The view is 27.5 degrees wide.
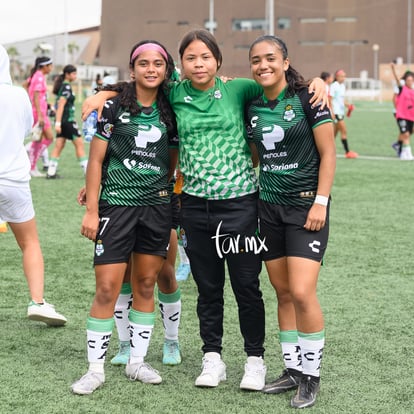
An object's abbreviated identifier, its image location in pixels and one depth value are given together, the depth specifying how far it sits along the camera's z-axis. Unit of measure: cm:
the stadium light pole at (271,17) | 3108
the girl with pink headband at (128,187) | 458
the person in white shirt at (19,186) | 536
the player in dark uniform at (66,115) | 1406
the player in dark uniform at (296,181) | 438
